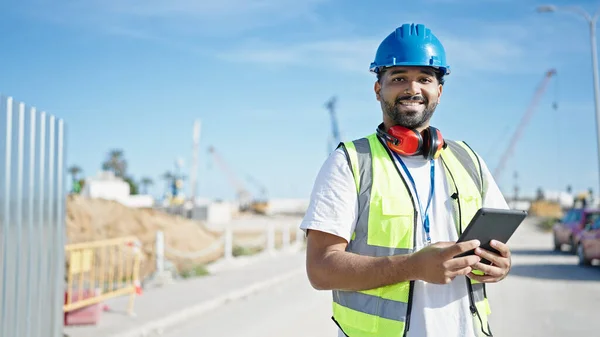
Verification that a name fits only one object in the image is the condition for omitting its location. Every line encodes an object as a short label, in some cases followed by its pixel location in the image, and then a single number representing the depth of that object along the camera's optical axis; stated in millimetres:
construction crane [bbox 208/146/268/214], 111938
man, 2490
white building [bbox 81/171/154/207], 57000
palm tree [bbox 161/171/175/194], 145625
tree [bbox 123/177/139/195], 120262
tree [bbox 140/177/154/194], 151000
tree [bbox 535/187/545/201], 129175
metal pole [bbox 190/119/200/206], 63406
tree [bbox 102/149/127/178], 141875
